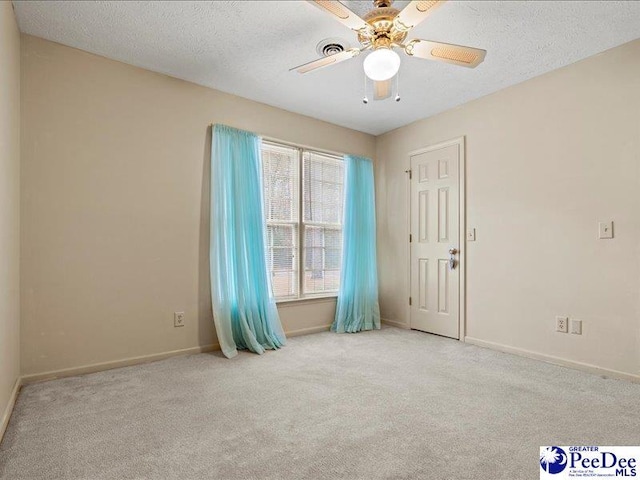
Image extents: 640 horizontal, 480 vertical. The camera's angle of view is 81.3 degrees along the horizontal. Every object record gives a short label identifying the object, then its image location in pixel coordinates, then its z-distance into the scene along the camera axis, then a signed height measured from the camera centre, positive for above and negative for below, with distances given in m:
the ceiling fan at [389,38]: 1.98 +1.22
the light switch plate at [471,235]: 3.88 +0.05
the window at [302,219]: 4.12 +0.25
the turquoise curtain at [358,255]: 4.54 -0.19
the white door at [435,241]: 4.08 -0.01
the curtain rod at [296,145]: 3.99 +1.09
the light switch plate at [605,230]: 2.91 +0.08
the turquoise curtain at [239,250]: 3.50 -0.09
